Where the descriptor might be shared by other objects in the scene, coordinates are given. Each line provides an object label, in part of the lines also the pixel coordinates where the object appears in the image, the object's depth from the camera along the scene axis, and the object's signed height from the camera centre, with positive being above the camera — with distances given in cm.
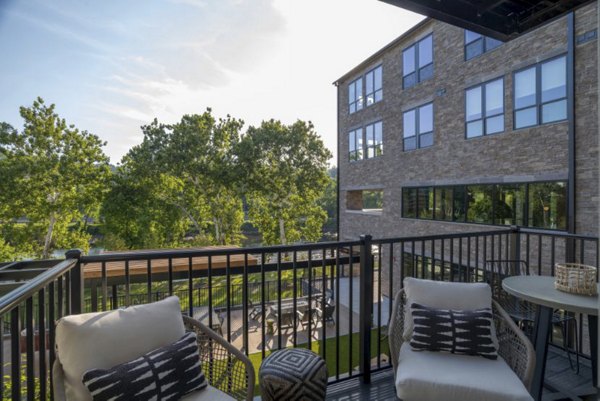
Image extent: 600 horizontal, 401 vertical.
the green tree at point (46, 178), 1170 +80
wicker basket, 202 -52
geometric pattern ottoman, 171 -97
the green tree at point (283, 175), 1513 +112
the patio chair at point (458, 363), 169 -98
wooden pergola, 398 -106
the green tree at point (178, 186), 1505 +60
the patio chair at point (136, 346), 138 -69
